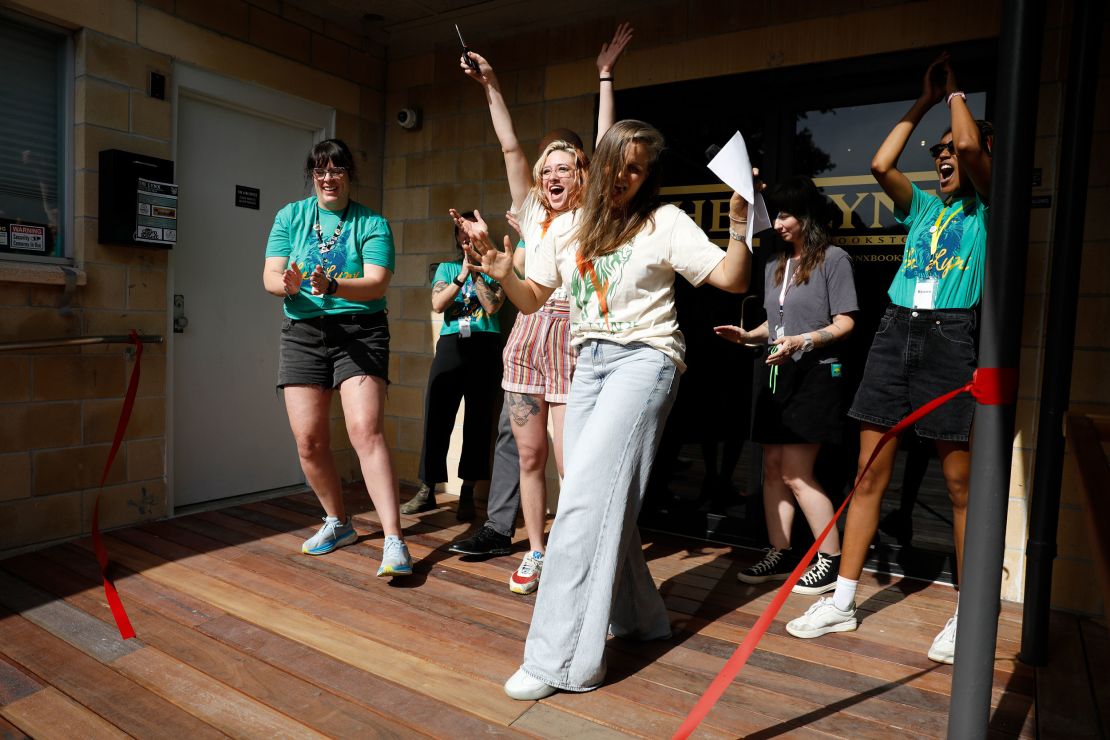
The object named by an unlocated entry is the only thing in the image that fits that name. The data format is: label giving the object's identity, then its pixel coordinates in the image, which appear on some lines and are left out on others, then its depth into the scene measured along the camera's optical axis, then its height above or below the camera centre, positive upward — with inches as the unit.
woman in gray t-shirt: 120.6 -5.4
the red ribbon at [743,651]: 71.2 -31.1
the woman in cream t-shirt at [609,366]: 84.0 -4.5
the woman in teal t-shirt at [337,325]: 122.2 -1.7
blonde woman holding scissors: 117.4 -6.1
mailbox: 138.6 +20.2
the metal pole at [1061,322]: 92.4 +3.0
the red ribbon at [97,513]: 105.7 -37.6
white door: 158.6 +1.2
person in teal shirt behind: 161.2 -13.9
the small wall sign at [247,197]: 167.3 +25.7
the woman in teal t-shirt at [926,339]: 99.6 +0.2
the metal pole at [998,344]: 55.3 +0.0
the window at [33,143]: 131.2 +28.8
